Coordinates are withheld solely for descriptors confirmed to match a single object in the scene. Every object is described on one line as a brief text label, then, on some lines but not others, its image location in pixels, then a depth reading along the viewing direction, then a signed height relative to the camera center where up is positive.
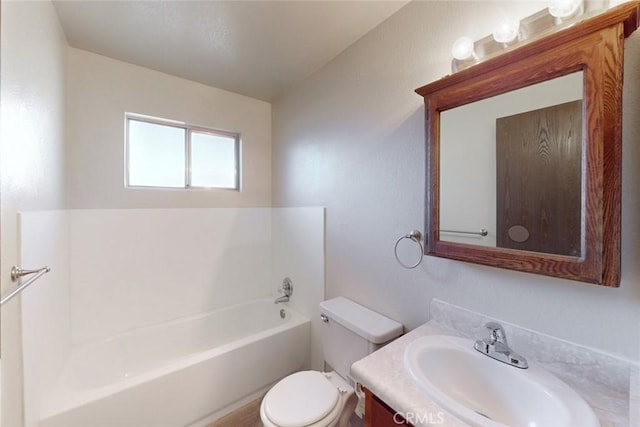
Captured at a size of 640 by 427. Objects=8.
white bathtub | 1.35 -1.07
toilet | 1.21 -0.95
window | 2.11 +0.54
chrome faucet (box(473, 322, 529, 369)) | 0.91 -0.51
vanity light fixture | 0.84 +0.68
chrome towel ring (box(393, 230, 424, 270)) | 1.32 -0.13
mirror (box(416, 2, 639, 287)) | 0.74 +0.21
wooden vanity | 0.79 -0.67
